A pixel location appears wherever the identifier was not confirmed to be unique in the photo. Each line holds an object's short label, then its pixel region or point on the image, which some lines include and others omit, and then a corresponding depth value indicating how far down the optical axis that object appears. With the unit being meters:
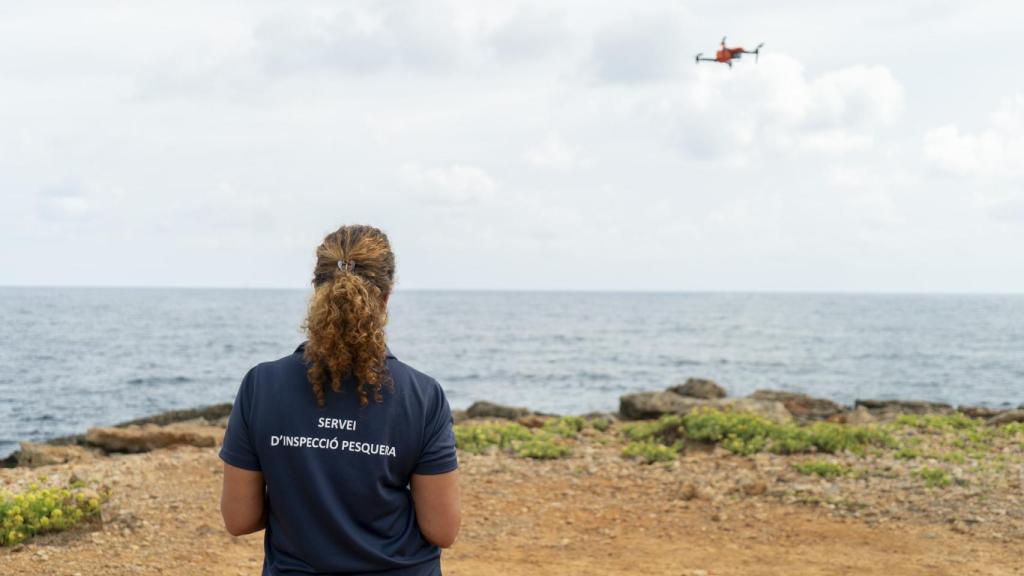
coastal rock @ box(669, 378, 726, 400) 23.04
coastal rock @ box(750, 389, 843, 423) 20.91
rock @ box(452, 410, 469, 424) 20.33
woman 3.31
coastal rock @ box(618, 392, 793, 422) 18.64
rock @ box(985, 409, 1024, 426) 15.71
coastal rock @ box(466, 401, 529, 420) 20.64
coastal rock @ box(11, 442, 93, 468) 14.24
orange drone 10.77
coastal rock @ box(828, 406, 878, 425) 17.43
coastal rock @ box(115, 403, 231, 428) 23.09
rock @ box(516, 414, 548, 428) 16.62
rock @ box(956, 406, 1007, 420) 19.17
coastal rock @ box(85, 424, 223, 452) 15.03
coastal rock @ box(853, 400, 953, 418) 22.52
